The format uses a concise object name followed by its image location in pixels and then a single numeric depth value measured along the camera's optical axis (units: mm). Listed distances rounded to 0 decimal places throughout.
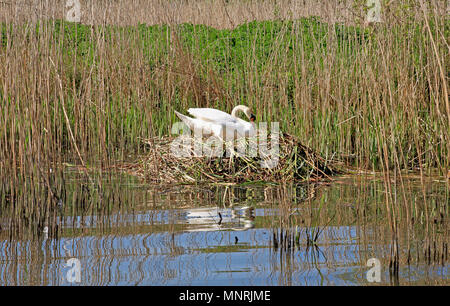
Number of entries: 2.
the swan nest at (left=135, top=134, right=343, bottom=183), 13039
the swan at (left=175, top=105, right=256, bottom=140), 13859
